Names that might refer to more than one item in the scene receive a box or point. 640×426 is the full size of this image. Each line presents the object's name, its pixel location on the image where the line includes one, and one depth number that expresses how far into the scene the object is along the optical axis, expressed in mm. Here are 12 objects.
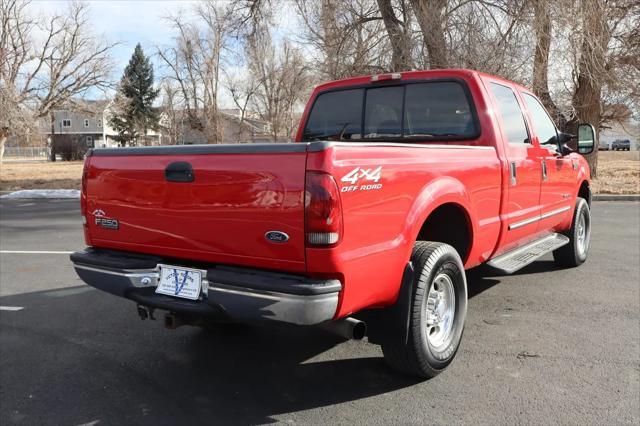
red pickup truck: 2713
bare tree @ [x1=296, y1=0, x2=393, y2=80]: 16359
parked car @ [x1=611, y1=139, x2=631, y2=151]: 66625
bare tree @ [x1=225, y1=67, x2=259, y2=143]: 45666
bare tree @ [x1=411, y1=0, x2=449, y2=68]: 14133
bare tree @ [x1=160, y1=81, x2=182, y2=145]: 48250
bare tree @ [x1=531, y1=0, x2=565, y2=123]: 13281
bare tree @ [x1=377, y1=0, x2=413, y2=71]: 14898
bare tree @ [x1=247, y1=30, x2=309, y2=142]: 39875
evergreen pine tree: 57250
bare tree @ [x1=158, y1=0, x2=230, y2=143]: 43406
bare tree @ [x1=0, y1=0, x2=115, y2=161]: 29562
